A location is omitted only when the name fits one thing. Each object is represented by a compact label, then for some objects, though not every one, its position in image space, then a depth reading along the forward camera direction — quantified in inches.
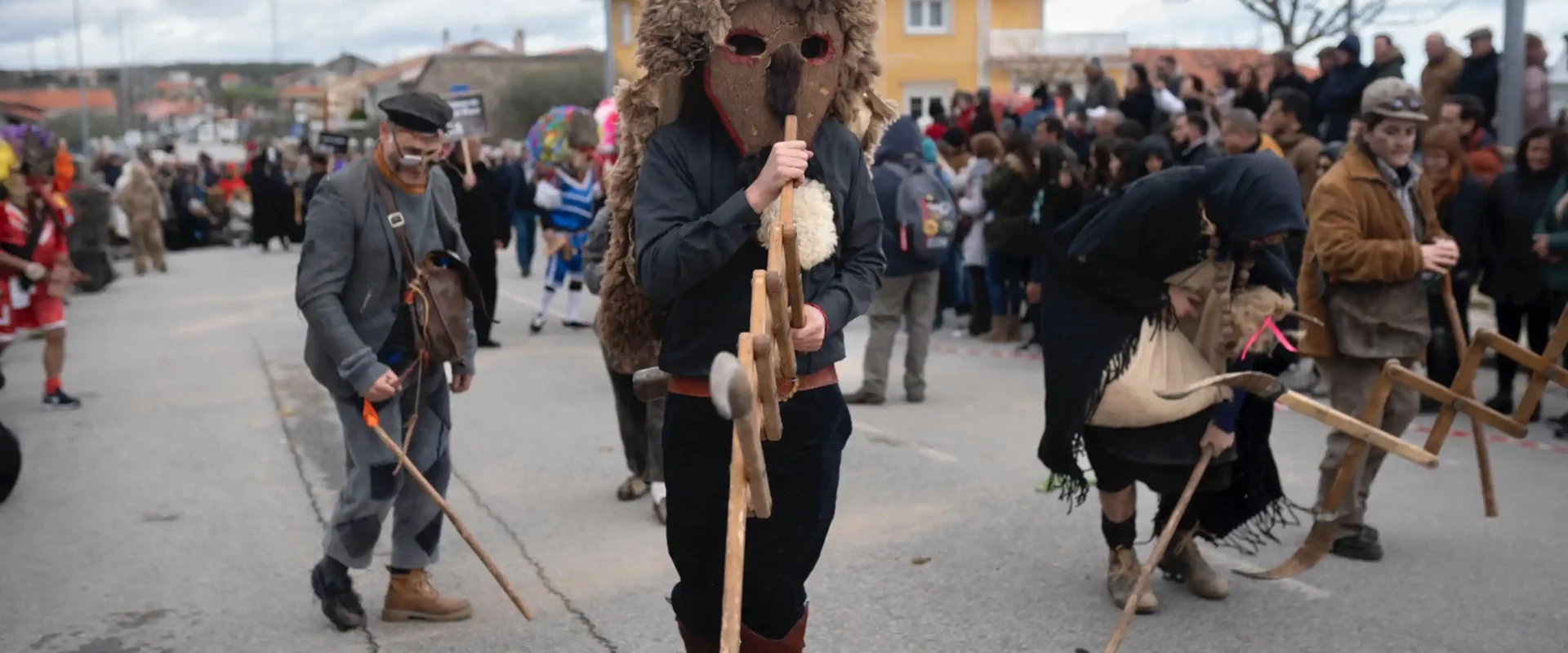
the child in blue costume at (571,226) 446.3
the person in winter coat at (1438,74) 472.1
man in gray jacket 178.4
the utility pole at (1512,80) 411.5
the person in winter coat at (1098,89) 637.3
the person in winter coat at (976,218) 483.8
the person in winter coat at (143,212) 859.4
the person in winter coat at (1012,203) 453.1
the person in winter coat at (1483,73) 461.7
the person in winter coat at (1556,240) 314.7
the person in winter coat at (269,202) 986.1
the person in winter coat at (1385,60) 490.3
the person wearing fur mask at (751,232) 126.6
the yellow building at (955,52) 1747.0
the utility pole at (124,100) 2532.0
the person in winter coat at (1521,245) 339.3
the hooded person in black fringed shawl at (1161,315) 183.5
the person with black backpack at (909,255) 361.7
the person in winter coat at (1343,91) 488.4
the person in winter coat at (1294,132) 390.3
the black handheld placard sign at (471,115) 504.8
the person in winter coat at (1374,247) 215.9
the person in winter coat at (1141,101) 570.9
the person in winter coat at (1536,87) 454.0
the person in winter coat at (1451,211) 344.8
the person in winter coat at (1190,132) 359.6
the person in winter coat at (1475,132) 386.3
